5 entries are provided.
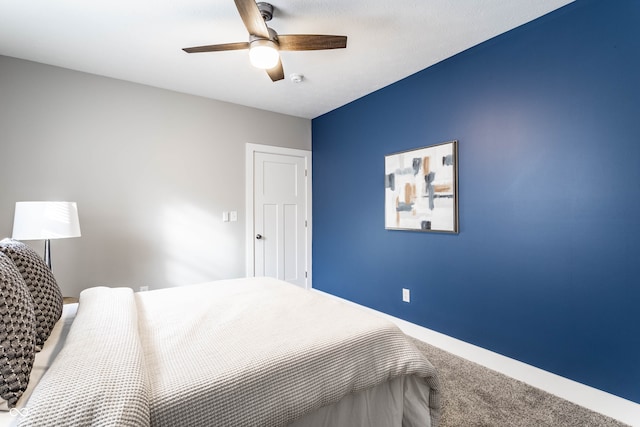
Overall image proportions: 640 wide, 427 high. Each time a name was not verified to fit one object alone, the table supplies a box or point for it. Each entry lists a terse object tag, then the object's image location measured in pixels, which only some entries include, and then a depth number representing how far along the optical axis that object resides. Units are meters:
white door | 3.78
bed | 0.81
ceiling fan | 1.75
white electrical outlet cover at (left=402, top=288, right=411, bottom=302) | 2.91
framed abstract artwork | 2.52
